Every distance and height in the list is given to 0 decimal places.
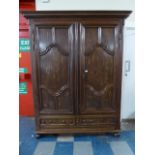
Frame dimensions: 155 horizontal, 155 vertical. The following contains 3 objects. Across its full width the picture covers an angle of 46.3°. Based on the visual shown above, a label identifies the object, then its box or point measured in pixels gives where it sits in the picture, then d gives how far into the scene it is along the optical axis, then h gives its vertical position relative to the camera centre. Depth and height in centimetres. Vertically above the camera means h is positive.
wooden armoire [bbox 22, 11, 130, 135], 263 +0
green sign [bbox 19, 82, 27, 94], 359 -36
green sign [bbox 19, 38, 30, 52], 347 +47
